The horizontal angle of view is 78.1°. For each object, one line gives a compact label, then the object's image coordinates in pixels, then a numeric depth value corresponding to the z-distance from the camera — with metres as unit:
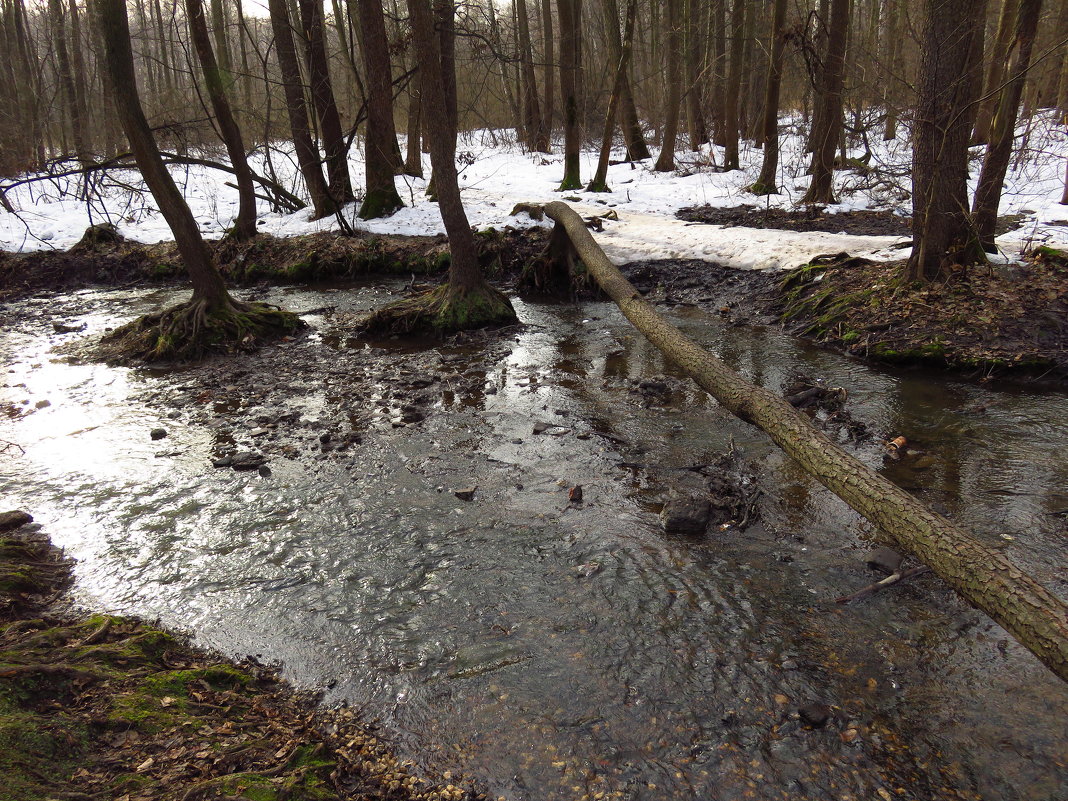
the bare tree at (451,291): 9.37
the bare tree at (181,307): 8.29
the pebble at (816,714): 3.18
